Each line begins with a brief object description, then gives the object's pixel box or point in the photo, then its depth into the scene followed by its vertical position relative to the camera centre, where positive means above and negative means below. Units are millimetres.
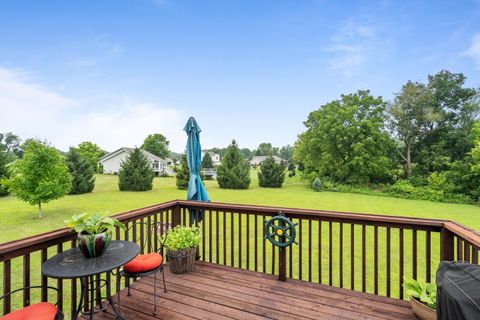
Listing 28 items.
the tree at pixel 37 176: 9156 -603
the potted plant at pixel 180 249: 2908 -1134
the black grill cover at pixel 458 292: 987 -614
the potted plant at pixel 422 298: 1891 -1191
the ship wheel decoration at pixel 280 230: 2657 -823
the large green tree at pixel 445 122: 17641 +3251
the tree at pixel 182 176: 17859 -1189
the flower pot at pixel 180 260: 2902 -1271
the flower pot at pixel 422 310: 1872 -1281
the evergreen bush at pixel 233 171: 19016 -827
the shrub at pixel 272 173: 20109 -1053
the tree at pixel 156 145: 41062 +2953
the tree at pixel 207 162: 26352 -90
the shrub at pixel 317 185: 17797 -1868
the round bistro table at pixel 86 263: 1567 -768
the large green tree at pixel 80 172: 15711 -776
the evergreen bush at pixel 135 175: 17344 -1074
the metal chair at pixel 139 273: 2131 -1059
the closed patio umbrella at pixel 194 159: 3627 +36
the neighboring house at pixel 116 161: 29812 +37
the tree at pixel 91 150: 35794 +1893
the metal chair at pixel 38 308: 1429 -955
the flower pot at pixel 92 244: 1754 -646
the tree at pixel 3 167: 15156 -380
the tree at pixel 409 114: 19156 +4040
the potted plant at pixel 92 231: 1763 -571
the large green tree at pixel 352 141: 18688 +1725
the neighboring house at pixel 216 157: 50125 +831
